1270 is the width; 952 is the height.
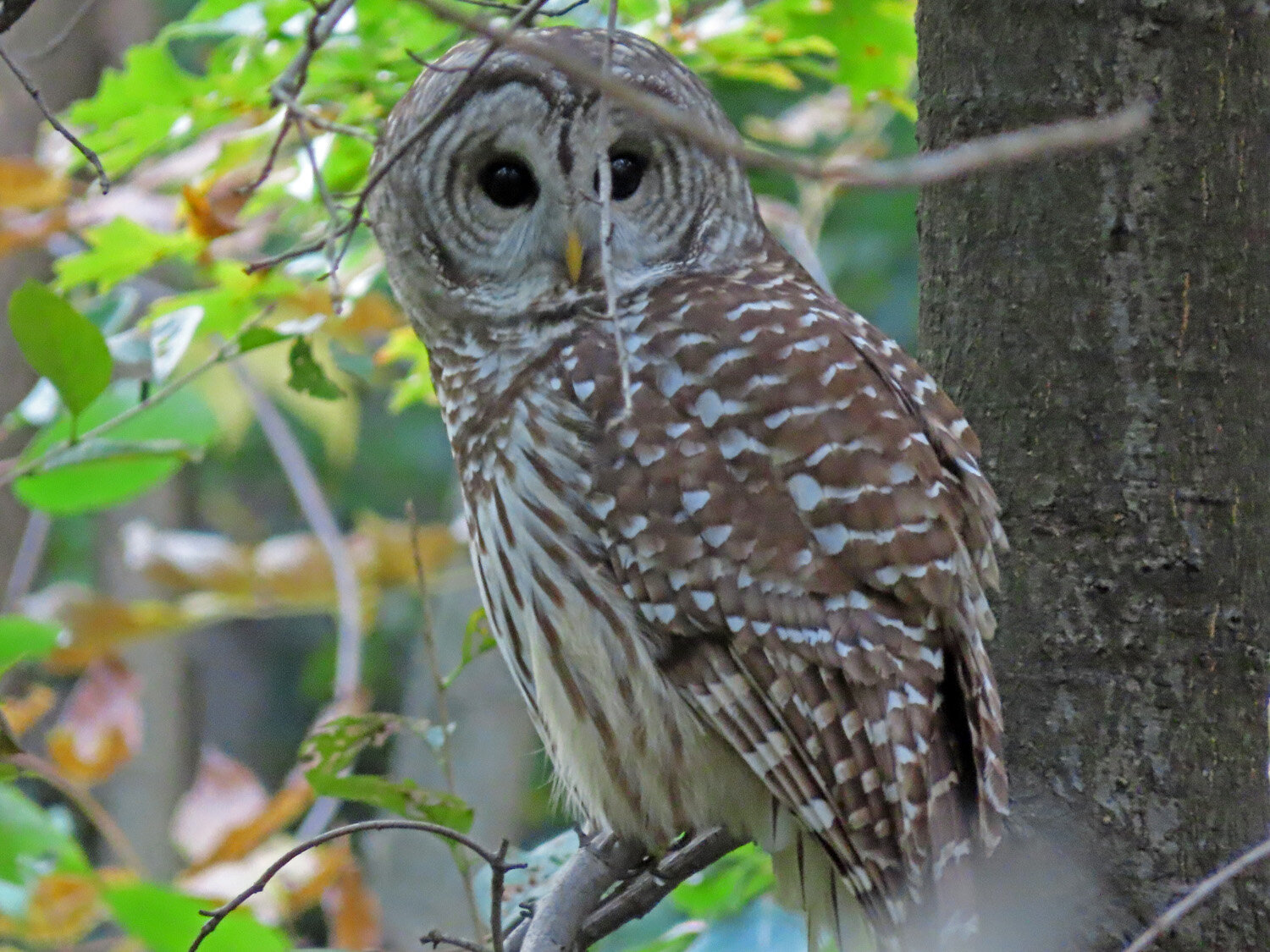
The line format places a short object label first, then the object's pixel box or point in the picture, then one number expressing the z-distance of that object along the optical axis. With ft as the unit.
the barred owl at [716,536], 26.28
